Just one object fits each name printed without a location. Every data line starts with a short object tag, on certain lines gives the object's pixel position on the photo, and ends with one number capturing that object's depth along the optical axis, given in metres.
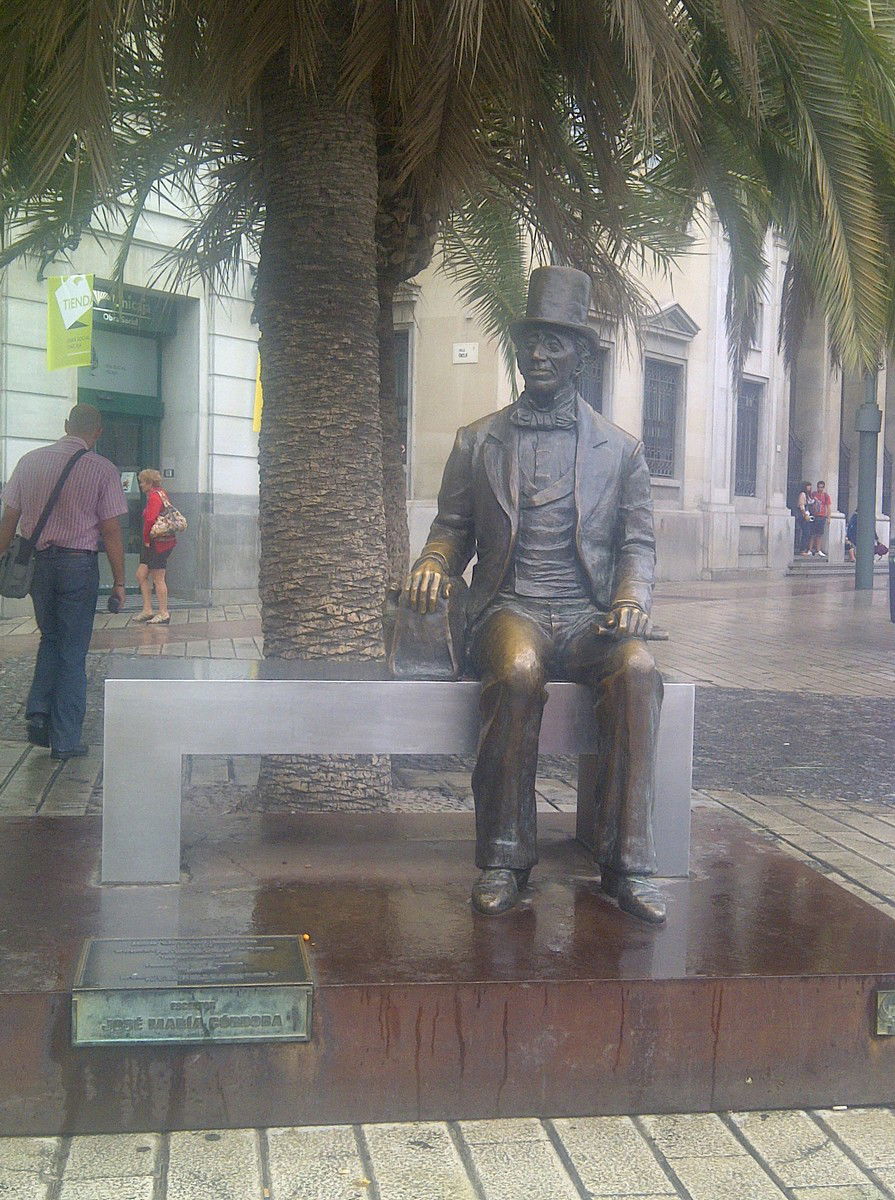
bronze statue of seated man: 3.92
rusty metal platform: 3.08
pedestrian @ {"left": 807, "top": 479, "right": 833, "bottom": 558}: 30.23
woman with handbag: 13.80
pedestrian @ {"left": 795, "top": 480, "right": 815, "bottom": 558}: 29.72
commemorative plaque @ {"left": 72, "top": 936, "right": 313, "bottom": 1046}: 3.06
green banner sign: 13.77
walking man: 7.21
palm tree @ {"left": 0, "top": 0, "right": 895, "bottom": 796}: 5.14
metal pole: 21.64
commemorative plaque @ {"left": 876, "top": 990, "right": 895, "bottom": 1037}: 3.37
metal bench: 4.01
